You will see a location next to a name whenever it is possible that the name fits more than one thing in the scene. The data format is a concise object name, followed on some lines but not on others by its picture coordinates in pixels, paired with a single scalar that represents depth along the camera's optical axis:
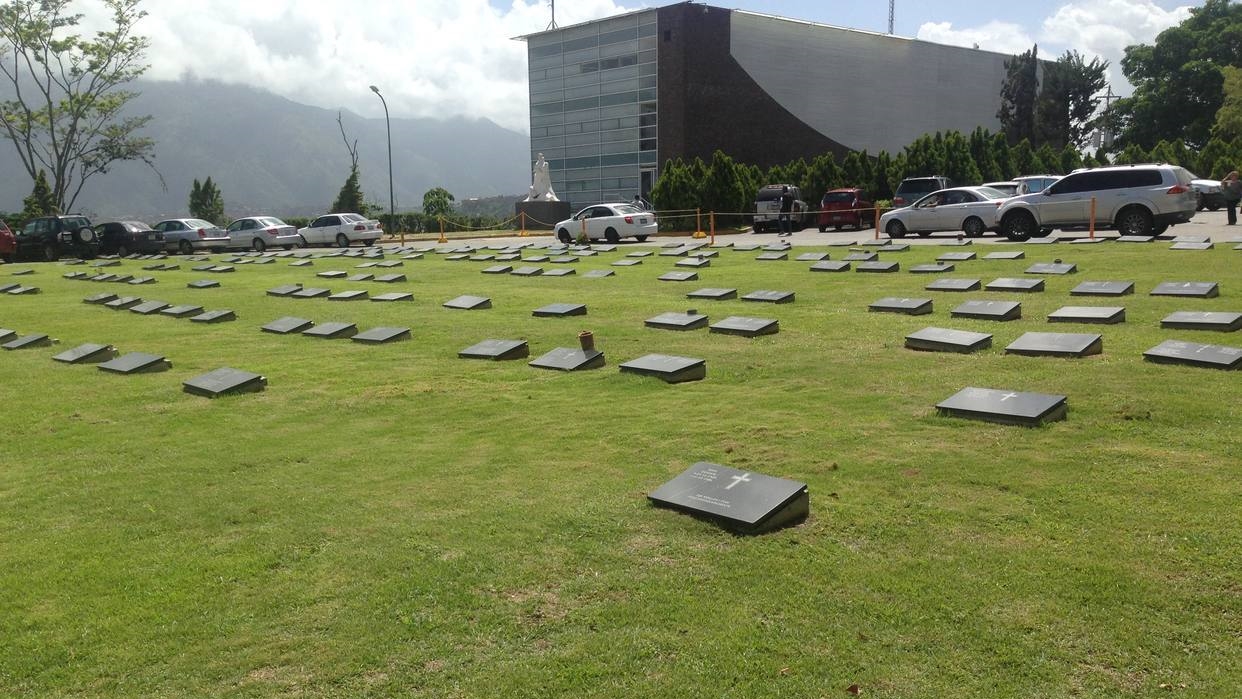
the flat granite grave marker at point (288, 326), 12.35
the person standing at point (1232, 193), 25.19
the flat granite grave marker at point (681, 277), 16.31
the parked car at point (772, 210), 34.78
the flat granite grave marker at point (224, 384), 8.44
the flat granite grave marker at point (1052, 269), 14.07
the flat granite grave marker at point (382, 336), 11.13
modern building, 55.59
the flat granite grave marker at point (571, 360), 8.97
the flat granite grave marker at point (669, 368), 8.27
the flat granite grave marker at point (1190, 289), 11.31
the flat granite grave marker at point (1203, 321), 9.02
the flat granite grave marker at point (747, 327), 10.36
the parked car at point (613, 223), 30.48
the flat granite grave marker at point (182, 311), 14.48
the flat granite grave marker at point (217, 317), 13.69
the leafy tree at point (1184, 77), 62.59
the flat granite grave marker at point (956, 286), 12.97
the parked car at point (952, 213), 25.11
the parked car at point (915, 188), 32.72
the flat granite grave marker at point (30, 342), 12.08
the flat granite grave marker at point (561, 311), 12.55
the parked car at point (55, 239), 33.28
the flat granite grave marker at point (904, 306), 11.36
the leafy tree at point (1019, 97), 69.88
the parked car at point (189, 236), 36.44
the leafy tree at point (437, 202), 62.59
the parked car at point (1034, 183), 30.28
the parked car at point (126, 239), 34.22
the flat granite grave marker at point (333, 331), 11.65
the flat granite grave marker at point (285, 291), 16.57
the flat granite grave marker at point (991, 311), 10.43
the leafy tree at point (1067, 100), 69.00
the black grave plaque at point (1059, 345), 8.30
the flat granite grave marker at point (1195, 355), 7.39
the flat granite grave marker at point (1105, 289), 11.75
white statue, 48.16
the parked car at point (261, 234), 37.62
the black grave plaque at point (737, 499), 4.59
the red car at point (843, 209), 33.19
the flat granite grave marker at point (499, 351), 9.75
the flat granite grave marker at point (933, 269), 15.12
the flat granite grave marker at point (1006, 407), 6.16
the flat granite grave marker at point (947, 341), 8.80
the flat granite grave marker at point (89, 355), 10.62
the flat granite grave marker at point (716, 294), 13.61
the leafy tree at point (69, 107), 46.94
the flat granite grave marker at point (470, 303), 13.88
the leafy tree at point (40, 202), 48.00
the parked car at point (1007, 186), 30.98
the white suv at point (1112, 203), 21.00
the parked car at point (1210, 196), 32.69
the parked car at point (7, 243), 32.59
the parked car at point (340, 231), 37.62
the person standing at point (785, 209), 34.38
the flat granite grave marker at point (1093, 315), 9.89
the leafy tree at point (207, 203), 55.94
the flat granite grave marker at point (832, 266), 16.50
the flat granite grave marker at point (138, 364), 9.79
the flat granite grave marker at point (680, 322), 10.98
